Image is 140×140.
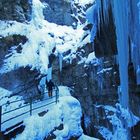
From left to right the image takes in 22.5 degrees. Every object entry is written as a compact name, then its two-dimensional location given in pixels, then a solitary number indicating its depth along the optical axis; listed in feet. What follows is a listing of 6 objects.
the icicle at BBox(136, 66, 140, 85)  53.79
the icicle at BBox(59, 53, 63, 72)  116.66
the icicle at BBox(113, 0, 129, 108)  47.73
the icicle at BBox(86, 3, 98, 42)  61.87
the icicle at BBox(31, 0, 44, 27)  66.48
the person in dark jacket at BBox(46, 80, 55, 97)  56.88
